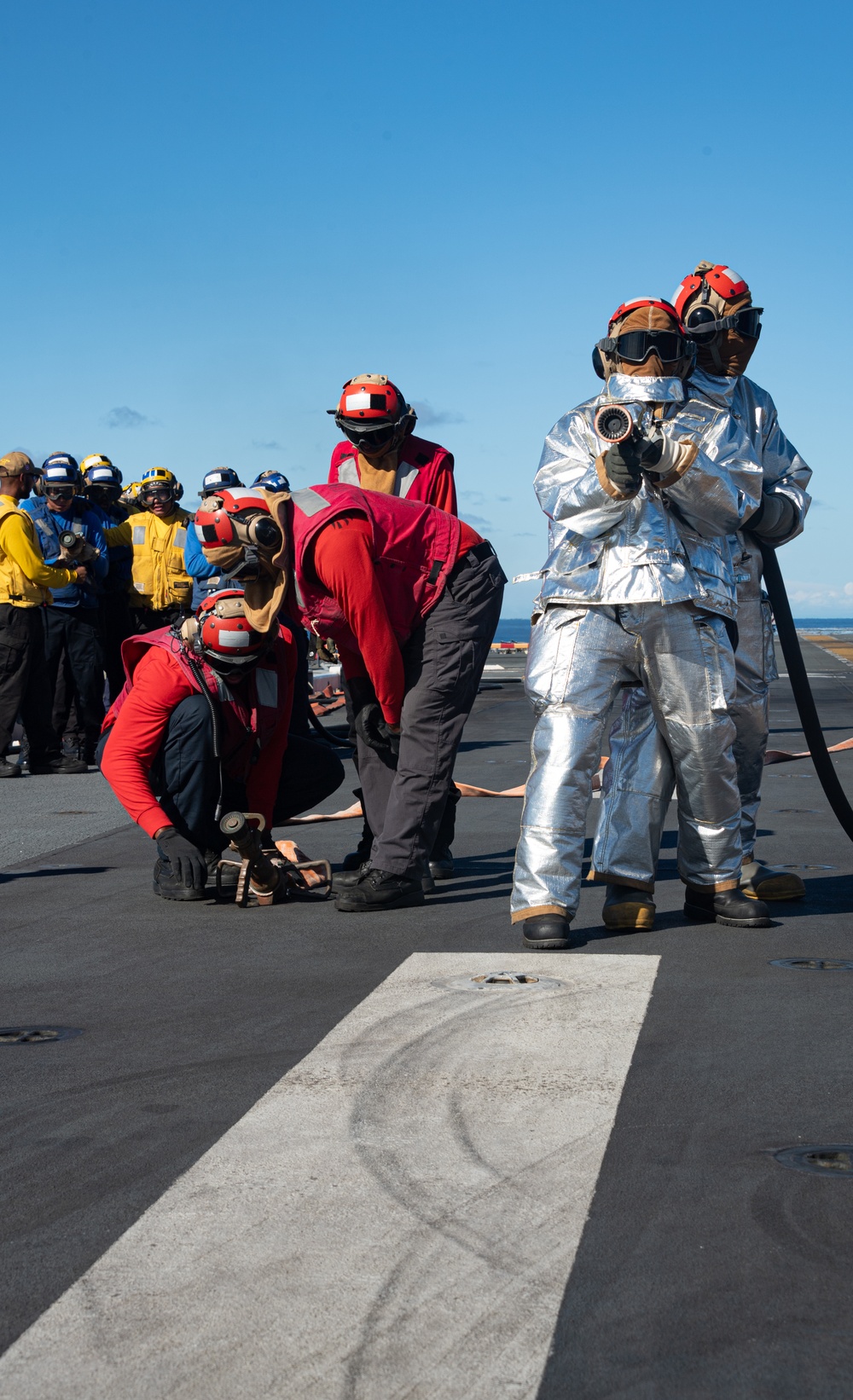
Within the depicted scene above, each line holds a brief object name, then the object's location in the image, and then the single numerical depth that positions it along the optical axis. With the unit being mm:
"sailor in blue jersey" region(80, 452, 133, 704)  12375
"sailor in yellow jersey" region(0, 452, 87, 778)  11047
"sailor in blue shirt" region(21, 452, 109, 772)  11531
